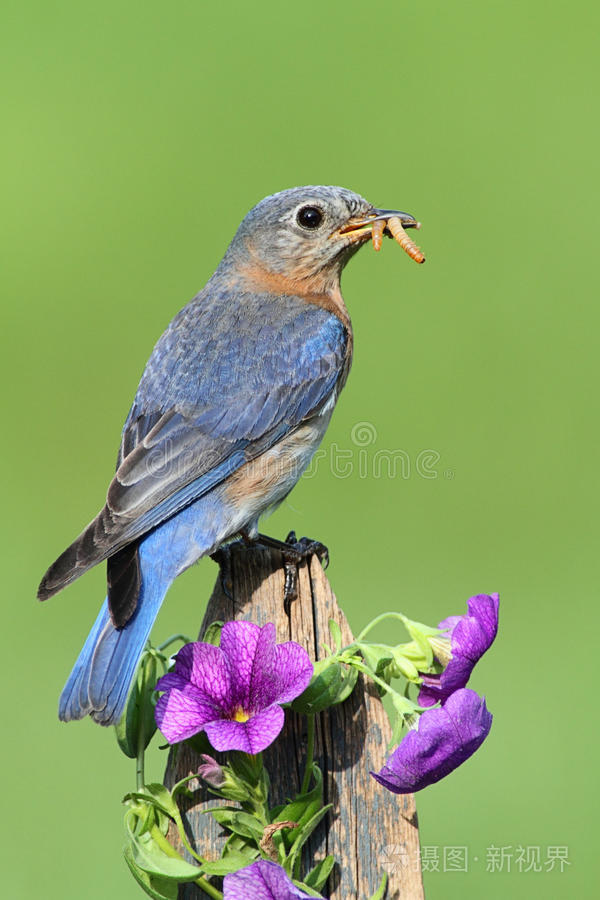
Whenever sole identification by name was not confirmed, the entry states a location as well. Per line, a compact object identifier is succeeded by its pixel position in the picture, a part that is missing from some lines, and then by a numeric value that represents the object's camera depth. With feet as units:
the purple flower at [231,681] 17.11
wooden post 18.34
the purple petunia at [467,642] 16.84
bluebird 21.84
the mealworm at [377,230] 30.14
